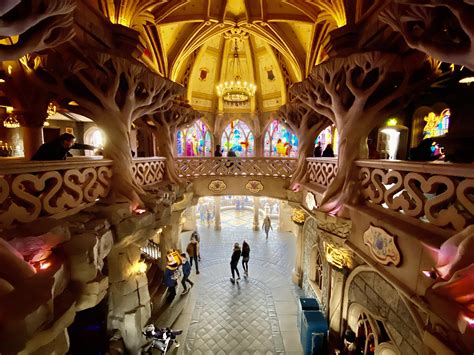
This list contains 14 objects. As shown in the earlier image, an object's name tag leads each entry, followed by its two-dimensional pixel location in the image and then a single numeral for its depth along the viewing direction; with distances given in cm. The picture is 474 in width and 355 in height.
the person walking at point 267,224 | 1412
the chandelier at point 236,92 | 933
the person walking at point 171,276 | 713
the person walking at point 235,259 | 881
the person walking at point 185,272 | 791
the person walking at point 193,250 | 921
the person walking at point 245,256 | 938
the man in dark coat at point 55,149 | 354
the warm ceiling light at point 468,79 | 372
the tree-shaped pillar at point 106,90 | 436
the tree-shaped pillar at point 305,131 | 775
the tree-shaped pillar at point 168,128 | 795
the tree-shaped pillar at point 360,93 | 395
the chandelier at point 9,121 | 849
